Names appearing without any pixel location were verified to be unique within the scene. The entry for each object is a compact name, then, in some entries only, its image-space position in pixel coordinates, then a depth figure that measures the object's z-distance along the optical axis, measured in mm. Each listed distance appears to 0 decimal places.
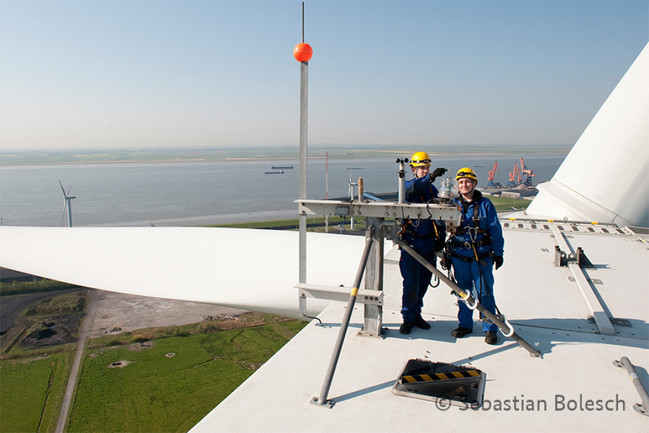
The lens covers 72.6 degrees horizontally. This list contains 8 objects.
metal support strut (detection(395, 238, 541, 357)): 3953
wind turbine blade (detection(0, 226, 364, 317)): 6113
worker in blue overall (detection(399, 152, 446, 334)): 4578
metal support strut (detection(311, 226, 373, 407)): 3145
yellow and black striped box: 3219
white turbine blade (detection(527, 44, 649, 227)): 8367
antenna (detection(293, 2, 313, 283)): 4047
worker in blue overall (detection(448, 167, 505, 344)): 4492
